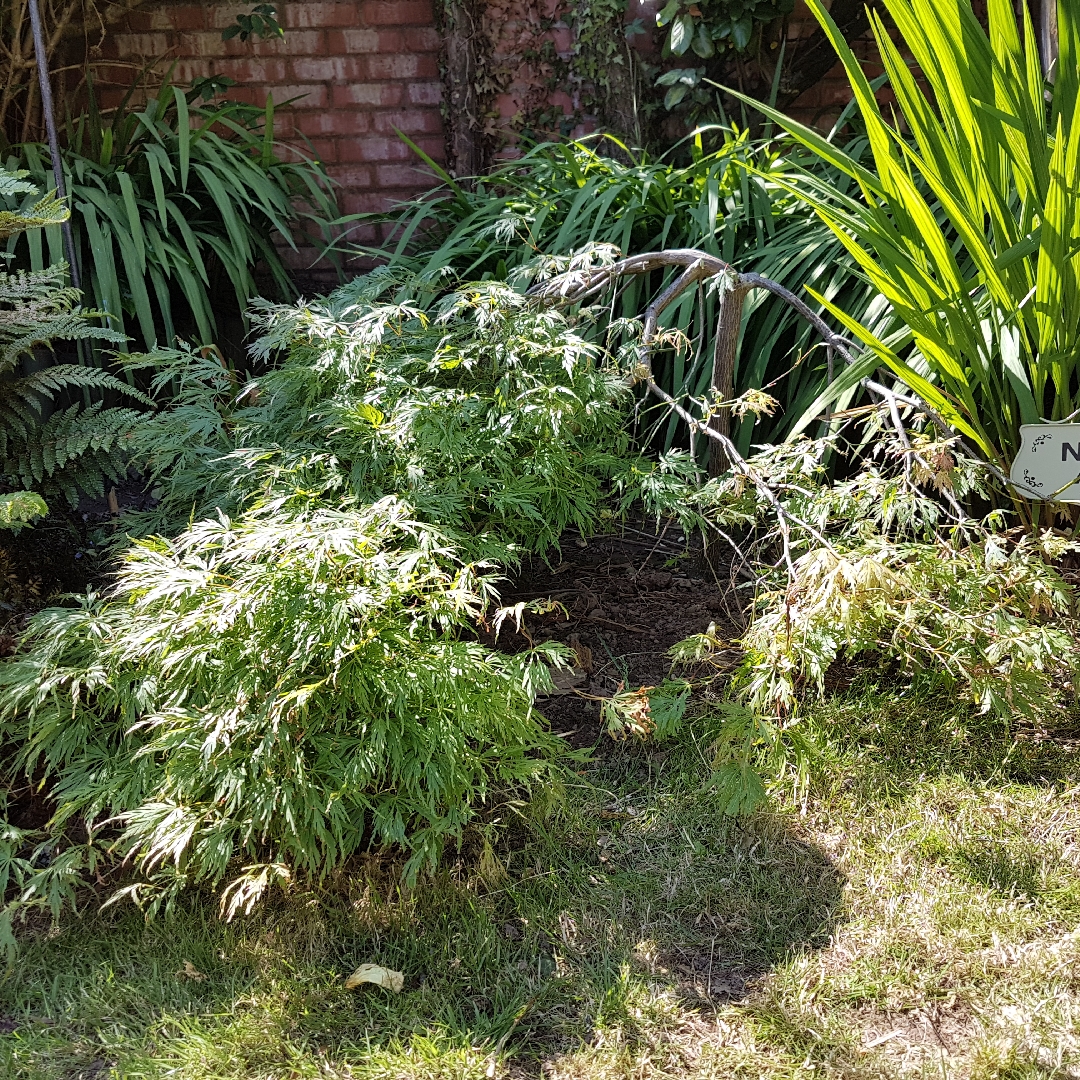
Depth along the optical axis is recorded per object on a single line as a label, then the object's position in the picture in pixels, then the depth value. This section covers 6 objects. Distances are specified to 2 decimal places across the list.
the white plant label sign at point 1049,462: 1.88
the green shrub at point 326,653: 1.46
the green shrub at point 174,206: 2.90
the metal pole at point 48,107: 2.52
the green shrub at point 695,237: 2.63
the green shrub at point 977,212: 1.81
